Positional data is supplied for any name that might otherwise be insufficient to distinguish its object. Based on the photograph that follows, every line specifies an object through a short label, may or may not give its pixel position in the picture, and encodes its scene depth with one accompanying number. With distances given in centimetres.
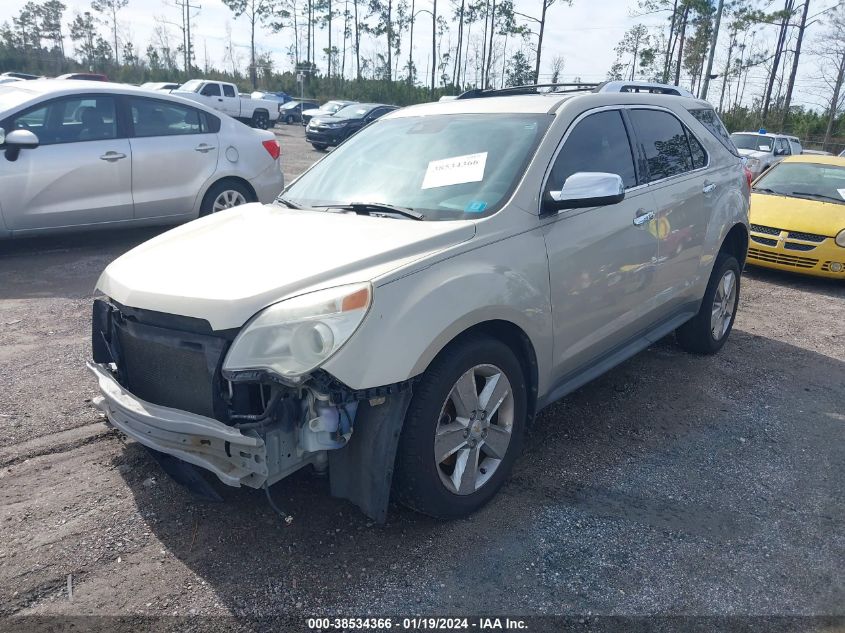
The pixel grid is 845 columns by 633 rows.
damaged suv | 255
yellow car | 776
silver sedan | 665
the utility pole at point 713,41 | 2381
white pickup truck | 3106
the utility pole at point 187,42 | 6431
